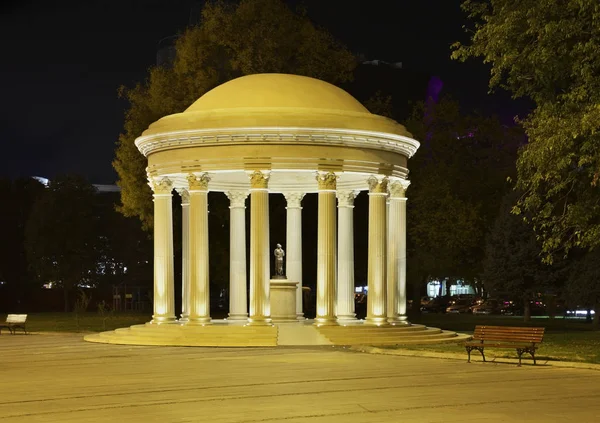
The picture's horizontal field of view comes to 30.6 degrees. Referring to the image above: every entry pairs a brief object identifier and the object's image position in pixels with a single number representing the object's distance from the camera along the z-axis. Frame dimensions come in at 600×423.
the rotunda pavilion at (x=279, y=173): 38.03
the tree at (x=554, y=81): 27.69
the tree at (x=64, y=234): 88.81
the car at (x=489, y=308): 84.69
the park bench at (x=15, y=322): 48.00
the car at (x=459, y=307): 87.97
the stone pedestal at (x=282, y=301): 42.59
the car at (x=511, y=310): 83.85
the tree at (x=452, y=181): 60.78
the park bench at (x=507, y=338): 27.81
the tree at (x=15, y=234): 94.19
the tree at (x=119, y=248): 96.00
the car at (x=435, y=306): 90.37
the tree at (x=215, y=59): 53.88
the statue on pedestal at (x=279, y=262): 43.28
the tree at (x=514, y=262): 62.84
